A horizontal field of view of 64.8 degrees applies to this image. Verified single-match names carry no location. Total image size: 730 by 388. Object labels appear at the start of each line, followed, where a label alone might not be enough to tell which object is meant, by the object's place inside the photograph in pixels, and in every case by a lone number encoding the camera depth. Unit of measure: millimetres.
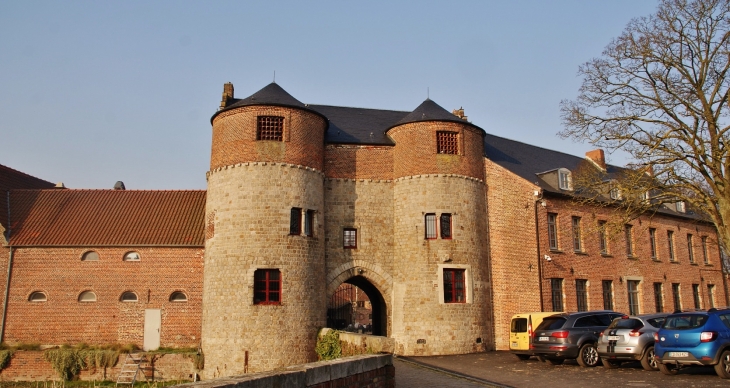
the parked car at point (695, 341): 12938
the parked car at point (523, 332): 18516
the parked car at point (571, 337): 16234
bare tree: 18312
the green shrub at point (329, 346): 18750
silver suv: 14891
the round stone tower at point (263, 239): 20016
